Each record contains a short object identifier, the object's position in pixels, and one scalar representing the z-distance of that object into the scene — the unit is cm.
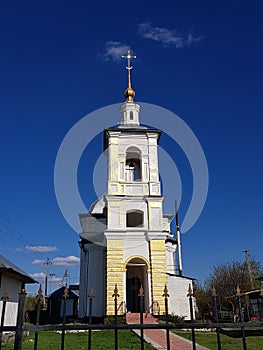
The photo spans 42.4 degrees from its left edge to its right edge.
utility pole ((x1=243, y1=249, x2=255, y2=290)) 3641
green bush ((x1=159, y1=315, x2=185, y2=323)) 1834
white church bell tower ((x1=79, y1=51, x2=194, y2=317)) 1989
